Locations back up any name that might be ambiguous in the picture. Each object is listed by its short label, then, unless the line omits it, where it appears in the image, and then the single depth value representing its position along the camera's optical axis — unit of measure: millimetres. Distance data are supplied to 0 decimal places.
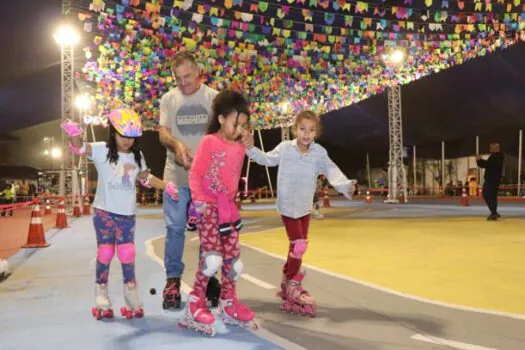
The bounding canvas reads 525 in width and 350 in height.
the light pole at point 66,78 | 19103
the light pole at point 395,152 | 23750
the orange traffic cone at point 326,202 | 23602
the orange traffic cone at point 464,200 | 20378
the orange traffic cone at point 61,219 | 13641
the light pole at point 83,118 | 22391
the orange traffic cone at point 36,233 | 9102
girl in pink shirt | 3689
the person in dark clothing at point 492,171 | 12312
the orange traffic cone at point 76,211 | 19169
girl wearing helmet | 4059
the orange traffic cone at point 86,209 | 20730
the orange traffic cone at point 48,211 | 21609
